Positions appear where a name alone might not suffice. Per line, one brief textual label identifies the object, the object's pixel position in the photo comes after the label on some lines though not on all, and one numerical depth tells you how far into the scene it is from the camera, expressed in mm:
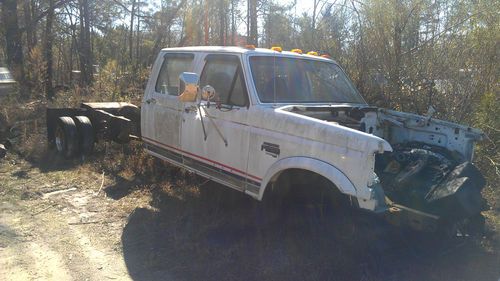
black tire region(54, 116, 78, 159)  8422
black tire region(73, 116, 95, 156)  8508
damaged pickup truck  3898
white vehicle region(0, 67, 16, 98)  12977
